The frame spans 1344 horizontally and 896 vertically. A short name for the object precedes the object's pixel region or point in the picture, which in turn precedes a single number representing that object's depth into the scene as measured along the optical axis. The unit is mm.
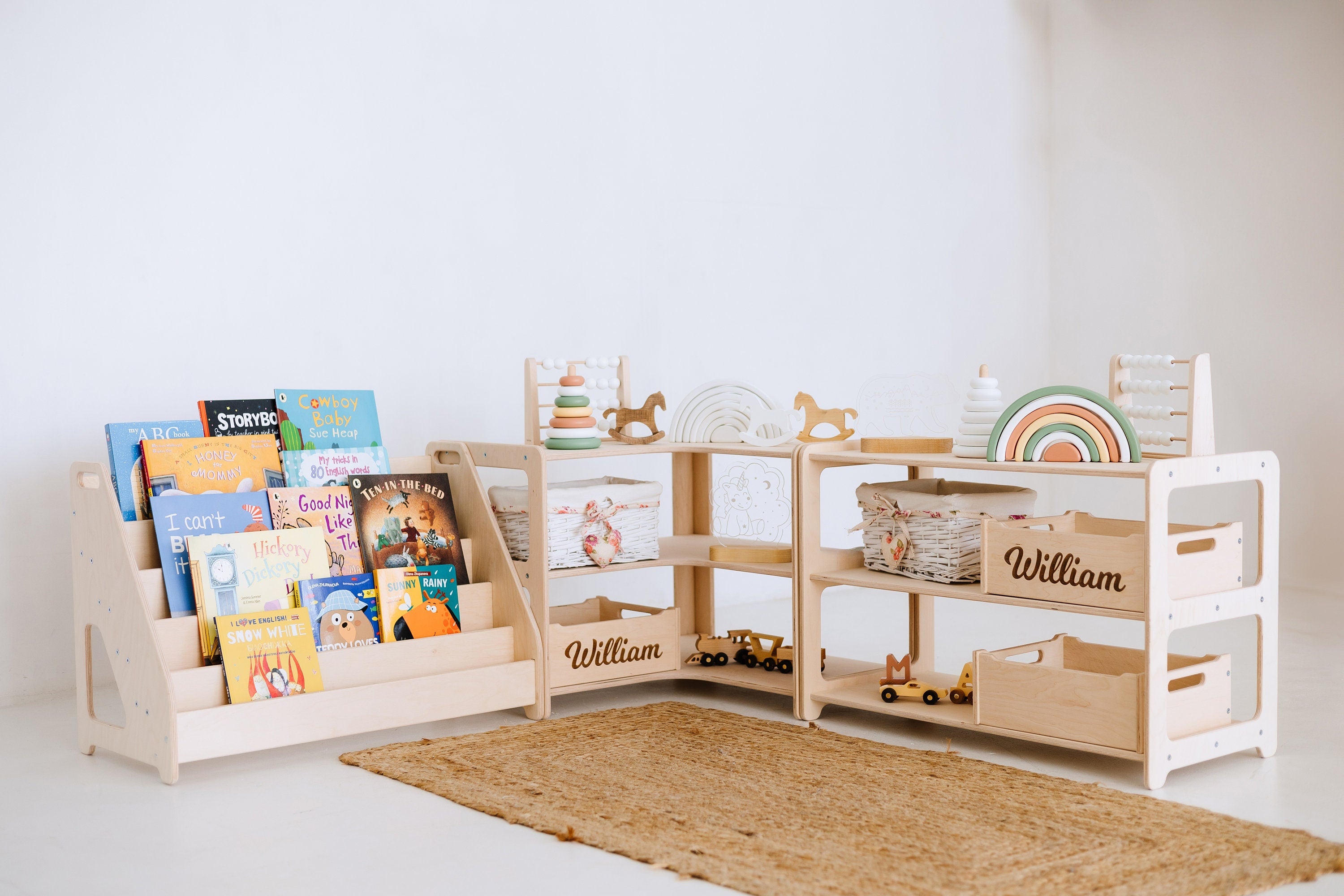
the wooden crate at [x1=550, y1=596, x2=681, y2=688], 3543
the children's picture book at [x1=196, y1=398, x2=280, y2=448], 3346
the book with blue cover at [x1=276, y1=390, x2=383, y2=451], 3459
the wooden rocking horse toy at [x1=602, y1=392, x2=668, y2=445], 3875
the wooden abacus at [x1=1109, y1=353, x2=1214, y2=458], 2887
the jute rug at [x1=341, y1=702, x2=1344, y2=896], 2230
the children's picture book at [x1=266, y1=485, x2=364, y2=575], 3275
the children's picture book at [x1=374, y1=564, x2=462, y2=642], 3301
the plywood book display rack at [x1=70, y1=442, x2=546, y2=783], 2922
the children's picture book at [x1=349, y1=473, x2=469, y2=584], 3383
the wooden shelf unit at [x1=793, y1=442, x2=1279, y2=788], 2695
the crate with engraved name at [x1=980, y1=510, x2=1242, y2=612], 2752
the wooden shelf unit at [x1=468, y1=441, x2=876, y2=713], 3520
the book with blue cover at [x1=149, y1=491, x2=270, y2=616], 3059
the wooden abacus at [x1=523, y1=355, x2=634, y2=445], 3880
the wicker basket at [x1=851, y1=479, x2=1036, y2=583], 3182
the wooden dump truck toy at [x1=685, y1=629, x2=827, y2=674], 3785
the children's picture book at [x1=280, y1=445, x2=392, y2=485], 3377
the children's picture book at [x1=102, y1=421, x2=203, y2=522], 3137
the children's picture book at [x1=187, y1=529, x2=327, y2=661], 3043
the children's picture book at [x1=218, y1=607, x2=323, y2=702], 2996
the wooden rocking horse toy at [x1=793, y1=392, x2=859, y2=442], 3570
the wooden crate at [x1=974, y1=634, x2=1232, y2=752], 2762
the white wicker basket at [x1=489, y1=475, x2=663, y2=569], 3576
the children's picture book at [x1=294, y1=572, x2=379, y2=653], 3199
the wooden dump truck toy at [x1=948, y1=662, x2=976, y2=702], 3240
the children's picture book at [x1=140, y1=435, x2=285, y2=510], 3164
